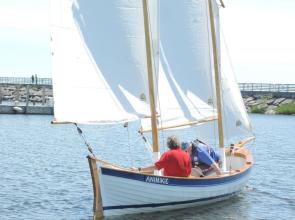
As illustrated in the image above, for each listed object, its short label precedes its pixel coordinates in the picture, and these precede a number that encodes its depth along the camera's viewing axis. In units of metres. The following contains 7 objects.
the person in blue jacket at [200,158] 21.44
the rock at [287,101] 90.06
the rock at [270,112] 88.63
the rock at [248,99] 92.45
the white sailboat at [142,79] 18.38
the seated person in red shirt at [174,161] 19.17
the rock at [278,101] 90.56
